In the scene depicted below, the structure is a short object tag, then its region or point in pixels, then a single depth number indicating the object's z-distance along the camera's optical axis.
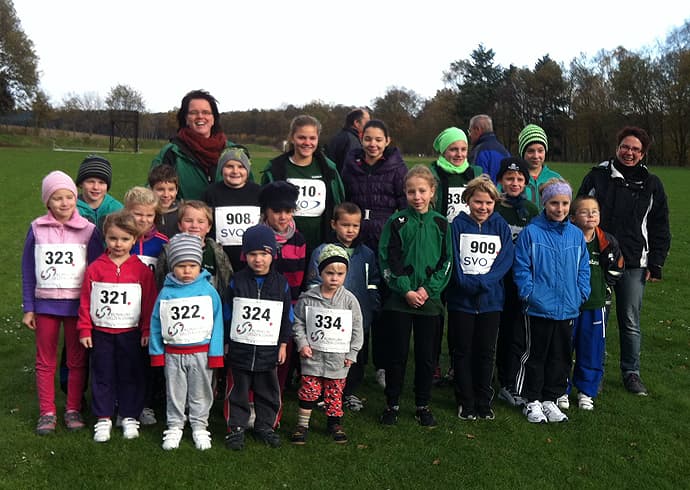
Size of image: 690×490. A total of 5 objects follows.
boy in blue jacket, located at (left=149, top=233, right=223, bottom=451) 4.22
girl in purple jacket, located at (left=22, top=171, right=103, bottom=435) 4.41
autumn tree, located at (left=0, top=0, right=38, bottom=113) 55.06
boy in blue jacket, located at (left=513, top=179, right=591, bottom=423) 4.89
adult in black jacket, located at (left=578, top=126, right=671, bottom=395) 5.53
